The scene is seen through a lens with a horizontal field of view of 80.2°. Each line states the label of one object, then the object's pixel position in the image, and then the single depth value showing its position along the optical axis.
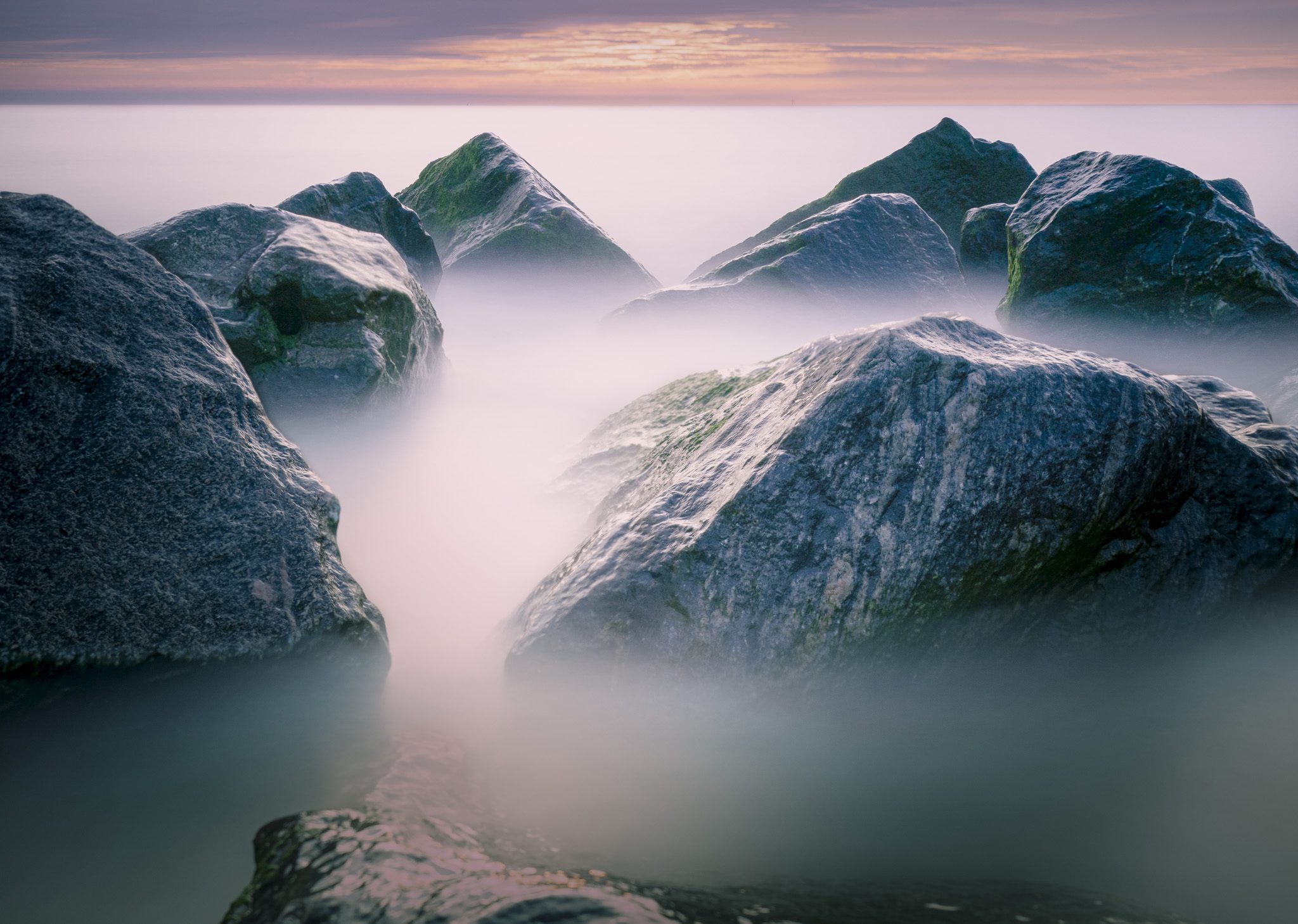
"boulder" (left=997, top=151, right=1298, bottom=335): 8.38
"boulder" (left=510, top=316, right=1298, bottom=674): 3.49
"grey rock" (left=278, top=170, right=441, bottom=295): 10.72
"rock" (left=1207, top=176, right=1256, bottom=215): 10.77
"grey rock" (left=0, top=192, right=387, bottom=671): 3.47
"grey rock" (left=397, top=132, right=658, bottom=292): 13.85
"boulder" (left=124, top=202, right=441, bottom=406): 6.70
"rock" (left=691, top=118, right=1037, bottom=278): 15.47
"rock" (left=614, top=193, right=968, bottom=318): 11.16
